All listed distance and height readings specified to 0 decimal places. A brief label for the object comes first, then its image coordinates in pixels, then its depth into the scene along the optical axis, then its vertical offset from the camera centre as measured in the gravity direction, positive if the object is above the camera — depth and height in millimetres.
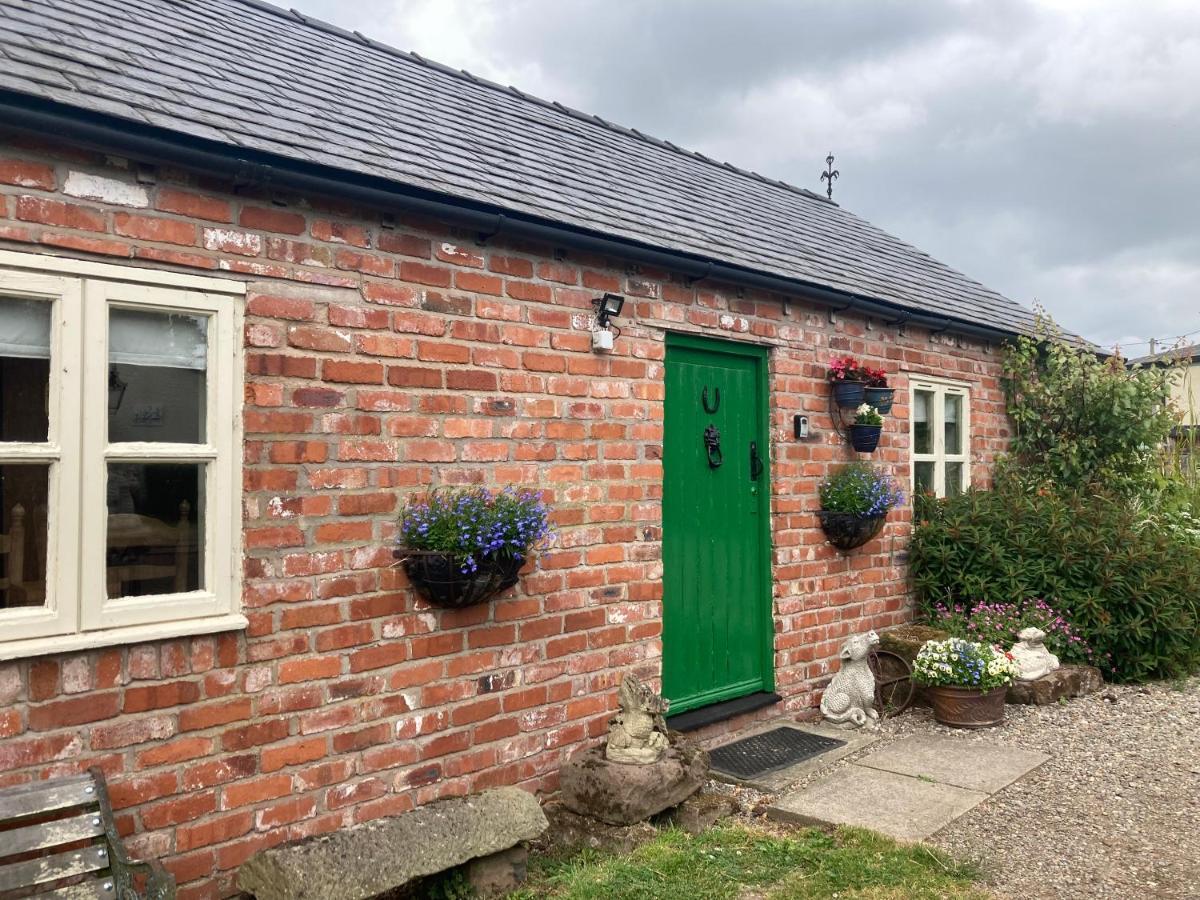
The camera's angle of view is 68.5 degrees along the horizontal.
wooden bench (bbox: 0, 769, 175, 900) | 2734 -1274
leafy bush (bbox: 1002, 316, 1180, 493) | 8633 +389
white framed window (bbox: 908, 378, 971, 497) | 7812 +187
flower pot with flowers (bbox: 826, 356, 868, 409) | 6457 +551
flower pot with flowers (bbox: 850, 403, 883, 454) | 6582 +207
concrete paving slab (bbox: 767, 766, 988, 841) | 4156 -1745
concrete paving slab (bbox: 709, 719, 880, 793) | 4801 -1788
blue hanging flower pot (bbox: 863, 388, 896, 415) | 6582 +439
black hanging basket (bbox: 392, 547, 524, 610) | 3916 -555
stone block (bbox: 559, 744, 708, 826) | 4023 -1540
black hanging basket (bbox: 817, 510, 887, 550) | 6352 -520
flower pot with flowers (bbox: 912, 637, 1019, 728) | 5836 -1501
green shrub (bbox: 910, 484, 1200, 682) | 7051 -939
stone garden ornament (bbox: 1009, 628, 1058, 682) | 6512 -1481
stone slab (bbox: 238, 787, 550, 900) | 3164 -1520
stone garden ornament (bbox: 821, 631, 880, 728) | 5992 -1616
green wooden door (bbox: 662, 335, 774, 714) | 5539 -490
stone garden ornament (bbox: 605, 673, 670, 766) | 4206 -1330
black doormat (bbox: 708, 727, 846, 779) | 5070 -1803
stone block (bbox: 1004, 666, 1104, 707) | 6410 -1700
